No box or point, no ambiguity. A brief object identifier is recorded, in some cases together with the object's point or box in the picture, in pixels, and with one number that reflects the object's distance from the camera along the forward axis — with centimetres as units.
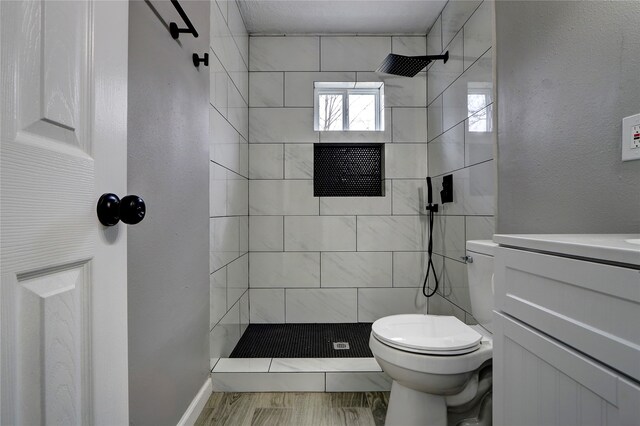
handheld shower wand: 237
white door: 40
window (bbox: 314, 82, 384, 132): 271
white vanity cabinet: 50
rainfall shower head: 204
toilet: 119
